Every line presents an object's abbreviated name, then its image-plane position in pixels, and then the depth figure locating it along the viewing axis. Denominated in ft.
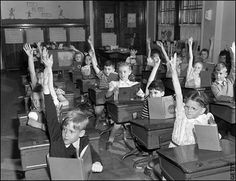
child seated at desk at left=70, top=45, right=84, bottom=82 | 16.49
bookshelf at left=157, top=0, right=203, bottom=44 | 24.32
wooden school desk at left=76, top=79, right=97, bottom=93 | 14.04
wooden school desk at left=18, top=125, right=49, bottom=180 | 6.35
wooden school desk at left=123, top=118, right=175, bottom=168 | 7.78
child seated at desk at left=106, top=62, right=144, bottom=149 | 11.46
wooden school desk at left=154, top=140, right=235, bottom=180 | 5.03
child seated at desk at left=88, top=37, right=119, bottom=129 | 12.68
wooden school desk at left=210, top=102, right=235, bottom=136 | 9.09
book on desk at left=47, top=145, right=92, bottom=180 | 4.71
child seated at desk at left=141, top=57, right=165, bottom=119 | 9.48
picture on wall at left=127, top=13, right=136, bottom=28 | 33.55
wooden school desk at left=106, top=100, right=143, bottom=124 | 10.10
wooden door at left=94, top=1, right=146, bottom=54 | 32.68
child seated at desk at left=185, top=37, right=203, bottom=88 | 12.52
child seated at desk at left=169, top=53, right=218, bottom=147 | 7.07
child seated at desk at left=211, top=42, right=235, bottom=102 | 11.12
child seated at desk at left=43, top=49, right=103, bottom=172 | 5.91
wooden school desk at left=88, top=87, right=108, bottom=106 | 12.01
